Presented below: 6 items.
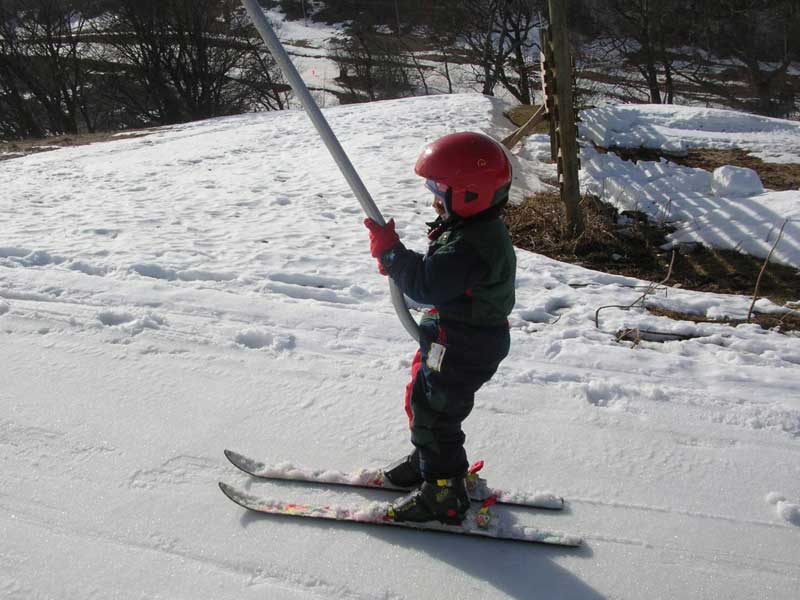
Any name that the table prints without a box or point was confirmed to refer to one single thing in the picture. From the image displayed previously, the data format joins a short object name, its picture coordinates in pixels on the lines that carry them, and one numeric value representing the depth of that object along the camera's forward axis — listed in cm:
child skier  195
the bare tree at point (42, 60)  2502
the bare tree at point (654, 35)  2475
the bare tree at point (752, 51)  2366
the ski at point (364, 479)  246
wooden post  561
